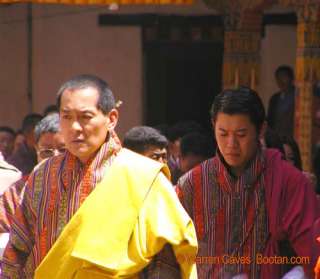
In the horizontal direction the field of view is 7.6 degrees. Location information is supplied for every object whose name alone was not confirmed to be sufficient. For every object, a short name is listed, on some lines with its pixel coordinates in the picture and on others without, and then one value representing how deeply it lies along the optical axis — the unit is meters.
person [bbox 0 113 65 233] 13.31
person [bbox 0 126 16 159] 20.13
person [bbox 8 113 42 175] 17.63
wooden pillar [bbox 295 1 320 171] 19.32
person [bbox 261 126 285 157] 13.57
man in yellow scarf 9.75
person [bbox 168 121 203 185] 15.75
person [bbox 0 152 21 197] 12.96
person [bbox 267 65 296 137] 23.63
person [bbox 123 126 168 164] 13.90
